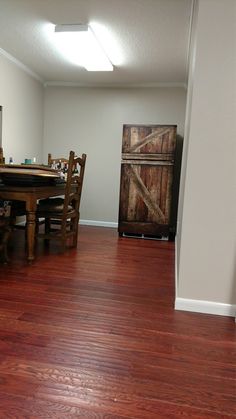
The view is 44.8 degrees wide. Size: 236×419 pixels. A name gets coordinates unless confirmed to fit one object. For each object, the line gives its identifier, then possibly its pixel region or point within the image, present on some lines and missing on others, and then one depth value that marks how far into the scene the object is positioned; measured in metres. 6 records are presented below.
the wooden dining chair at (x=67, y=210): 2.99
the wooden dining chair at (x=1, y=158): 3.51
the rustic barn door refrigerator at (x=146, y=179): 3.92
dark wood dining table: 2.66
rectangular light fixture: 2.76
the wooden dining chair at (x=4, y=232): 2.55
